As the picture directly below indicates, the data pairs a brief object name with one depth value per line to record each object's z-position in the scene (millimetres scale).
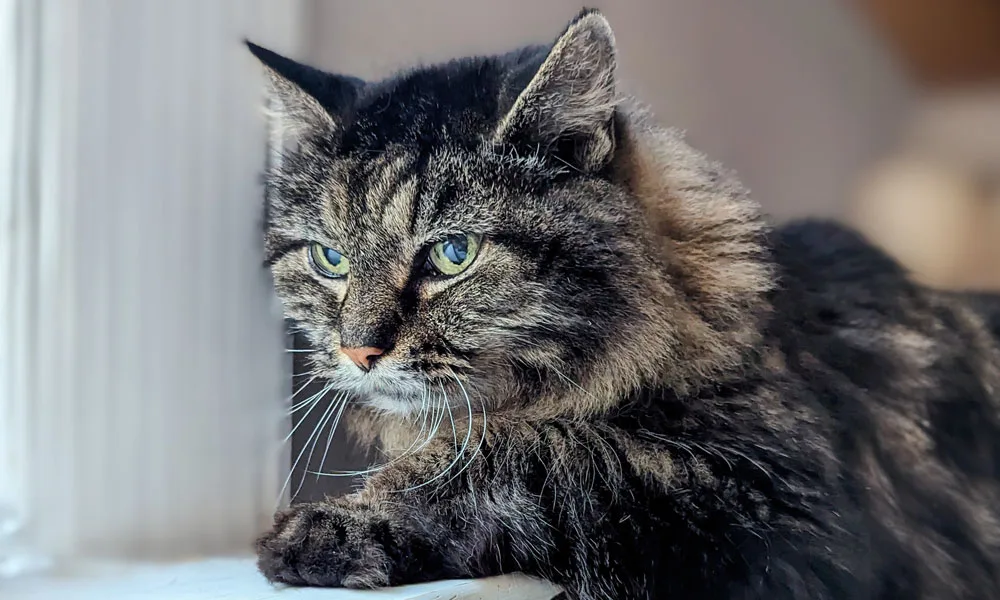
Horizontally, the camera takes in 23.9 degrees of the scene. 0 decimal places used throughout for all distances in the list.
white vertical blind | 733
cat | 743
